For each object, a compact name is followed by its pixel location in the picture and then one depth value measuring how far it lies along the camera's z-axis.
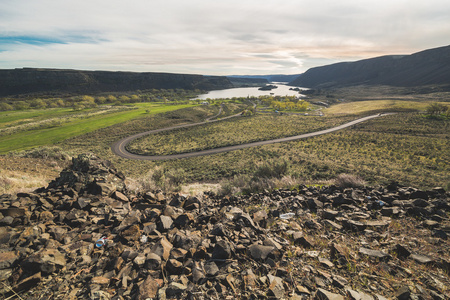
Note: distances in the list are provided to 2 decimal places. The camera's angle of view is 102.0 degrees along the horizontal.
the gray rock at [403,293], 3.73
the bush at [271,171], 19.69
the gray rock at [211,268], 4.53
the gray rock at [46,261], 4.44
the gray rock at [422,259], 4.69
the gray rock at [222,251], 5.05
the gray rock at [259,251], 5.08
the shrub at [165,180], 15.23
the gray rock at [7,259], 4.43
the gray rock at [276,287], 3.93
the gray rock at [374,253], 4.97
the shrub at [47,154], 27.70
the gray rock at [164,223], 6.72
